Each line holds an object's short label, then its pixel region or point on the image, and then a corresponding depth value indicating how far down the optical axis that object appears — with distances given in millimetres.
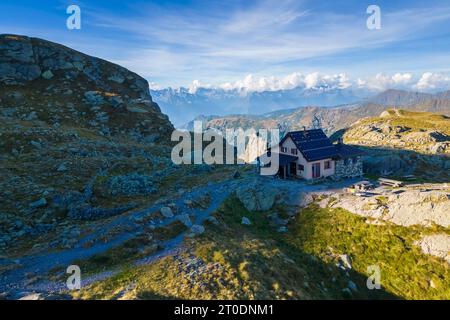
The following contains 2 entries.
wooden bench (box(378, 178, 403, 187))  53566
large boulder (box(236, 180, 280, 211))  47750
